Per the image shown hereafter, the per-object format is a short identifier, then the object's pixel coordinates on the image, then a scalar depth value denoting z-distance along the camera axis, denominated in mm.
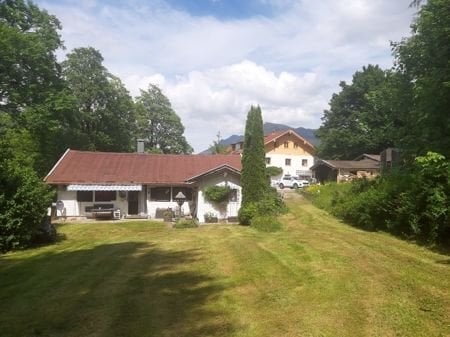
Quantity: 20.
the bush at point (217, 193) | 28266
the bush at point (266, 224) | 21170
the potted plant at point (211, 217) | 28312
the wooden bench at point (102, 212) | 29266
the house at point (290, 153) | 61969
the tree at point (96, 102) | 48531
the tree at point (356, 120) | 56656
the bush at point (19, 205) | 16739
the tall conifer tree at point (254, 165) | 25594
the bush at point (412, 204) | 13602
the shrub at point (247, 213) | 24266
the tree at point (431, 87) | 18691
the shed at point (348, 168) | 50969
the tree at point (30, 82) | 31372
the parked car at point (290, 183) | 53281
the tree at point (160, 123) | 63406
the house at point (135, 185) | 29031
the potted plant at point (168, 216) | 28344
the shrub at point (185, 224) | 24594
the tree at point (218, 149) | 69050
